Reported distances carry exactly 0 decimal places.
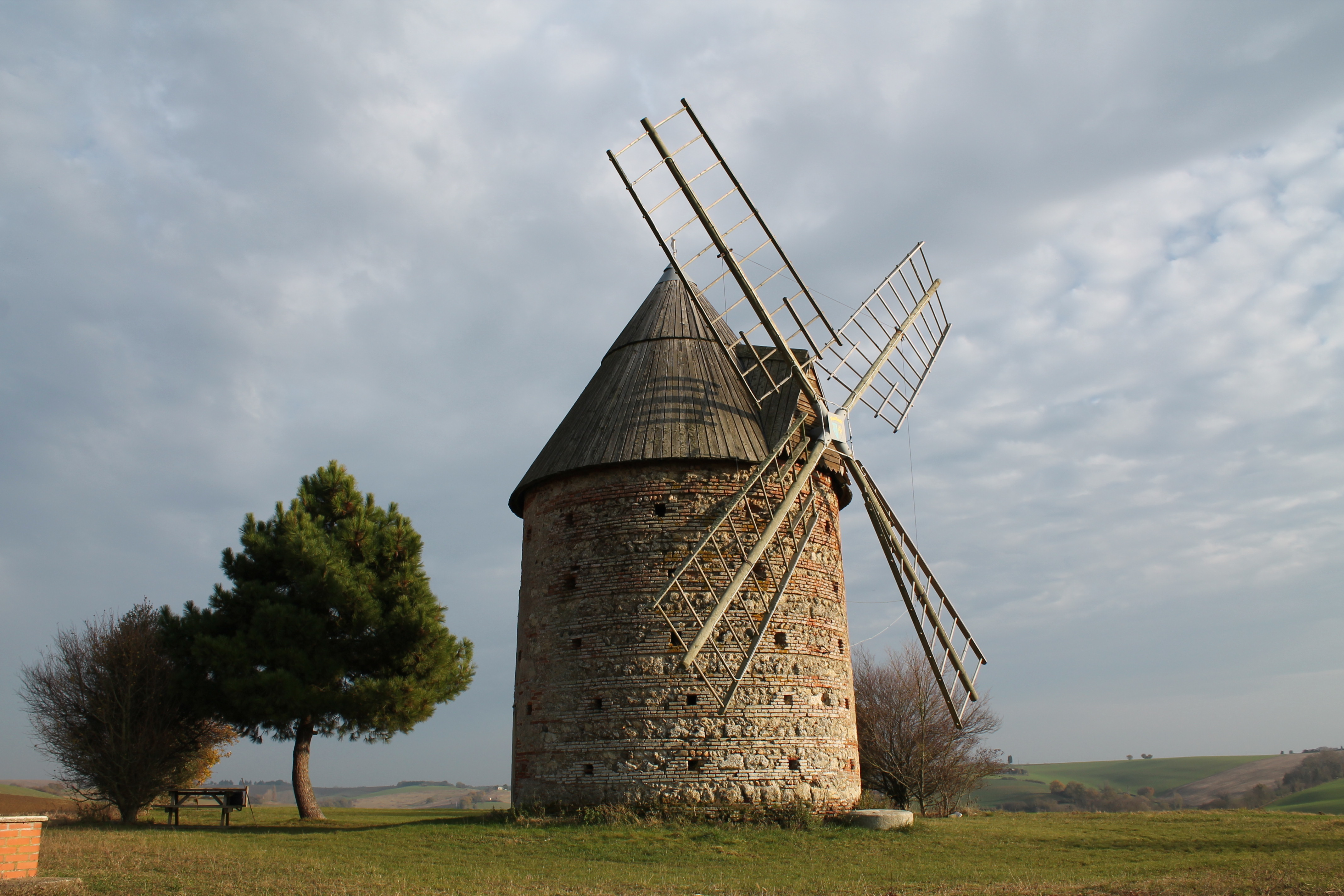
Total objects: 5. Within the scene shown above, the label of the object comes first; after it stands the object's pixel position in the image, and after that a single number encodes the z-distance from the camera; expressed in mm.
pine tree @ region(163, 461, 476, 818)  18828
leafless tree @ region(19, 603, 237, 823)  18875
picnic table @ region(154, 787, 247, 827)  17203
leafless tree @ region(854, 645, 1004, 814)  26312
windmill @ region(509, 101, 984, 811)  13695
